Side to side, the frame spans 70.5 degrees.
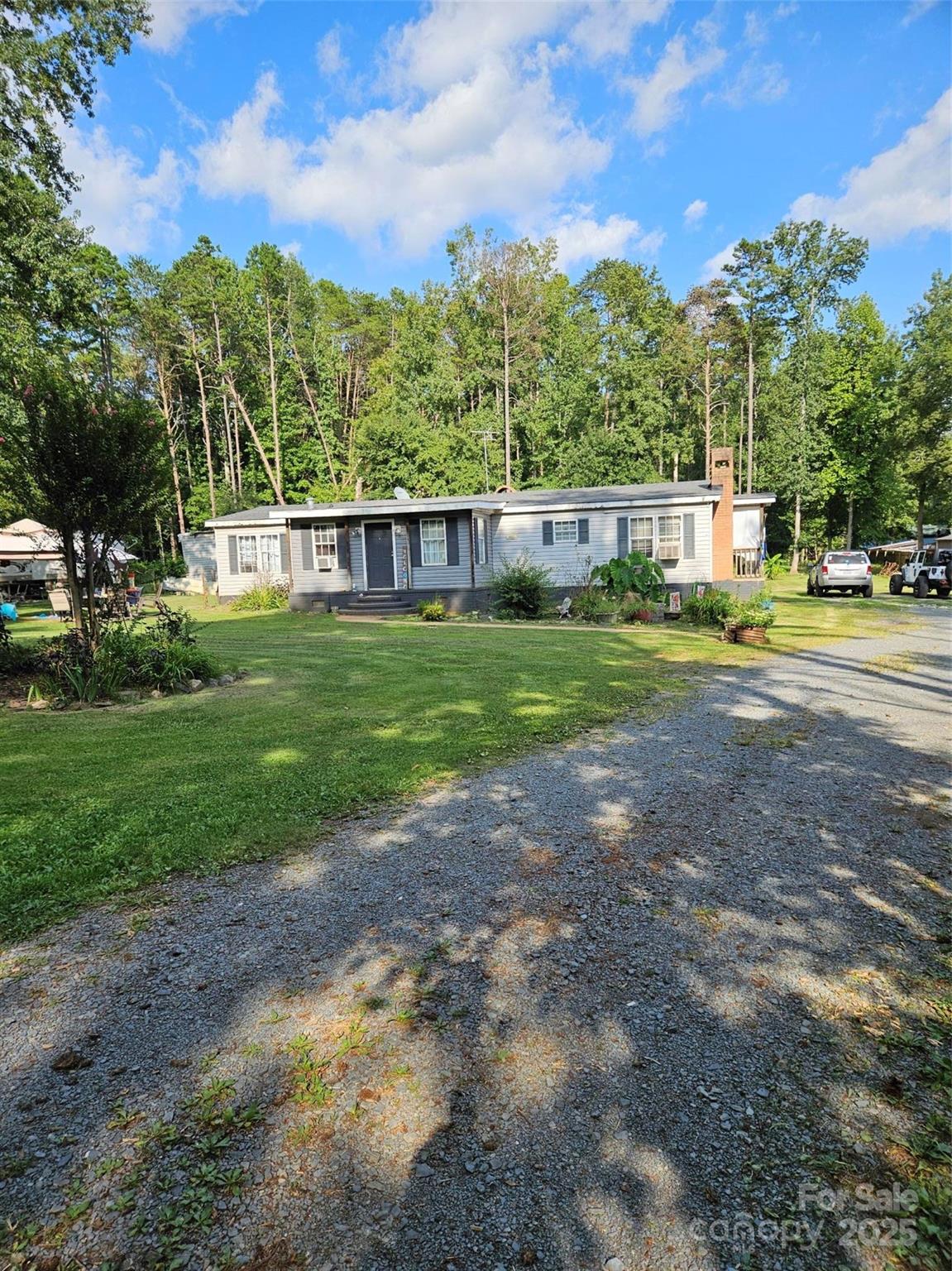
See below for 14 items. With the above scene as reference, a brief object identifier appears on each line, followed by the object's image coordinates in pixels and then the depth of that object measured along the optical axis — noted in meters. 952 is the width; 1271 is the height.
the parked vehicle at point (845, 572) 22.61
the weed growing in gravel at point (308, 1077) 2.01
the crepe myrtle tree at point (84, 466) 7.33
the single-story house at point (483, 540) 20.33
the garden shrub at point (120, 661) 7.65
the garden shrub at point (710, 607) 15.19
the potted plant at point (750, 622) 12.62
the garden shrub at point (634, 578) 17.89
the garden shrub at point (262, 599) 22.70
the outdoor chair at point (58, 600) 16.42
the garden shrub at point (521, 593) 18.00
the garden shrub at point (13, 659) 8.12
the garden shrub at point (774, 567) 29.17
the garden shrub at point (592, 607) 16.88
